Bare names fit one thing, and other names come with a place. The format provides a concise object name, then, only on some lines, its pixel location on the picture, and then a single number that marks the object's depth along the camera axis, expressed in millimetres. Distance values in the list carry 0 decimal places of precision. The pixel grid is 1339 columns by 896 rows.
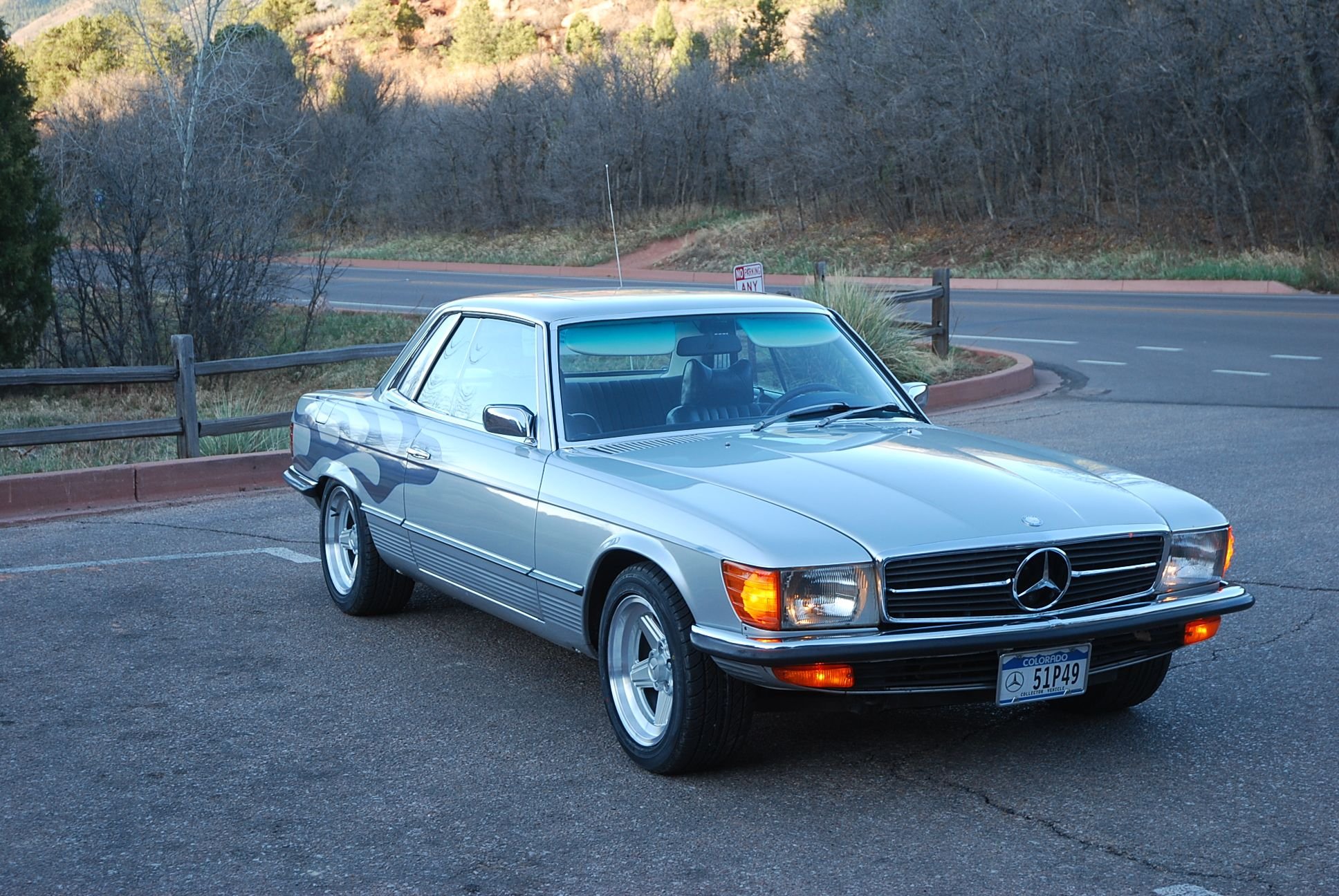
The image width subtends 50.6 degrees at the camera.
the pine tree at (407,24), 116938
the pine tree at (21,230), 16016
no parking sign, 12984
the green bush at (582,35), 102438
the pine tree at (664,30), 103250
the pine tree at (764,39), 58812
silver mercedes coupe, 4117
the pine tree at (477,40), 102062
